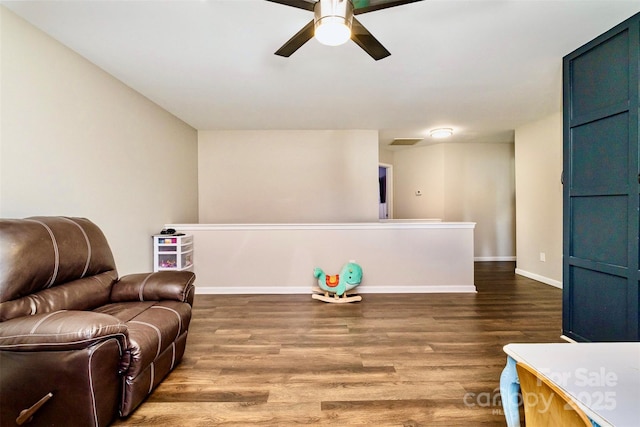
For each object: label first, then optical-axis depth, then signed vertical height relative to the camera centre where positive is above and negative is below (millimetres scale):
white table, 723 -496
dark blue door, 1974 +167
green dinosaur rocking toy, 3638 -908
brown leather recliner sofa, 1269 -611
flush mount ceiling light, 4818 +1351
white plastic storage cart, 3527 -487
